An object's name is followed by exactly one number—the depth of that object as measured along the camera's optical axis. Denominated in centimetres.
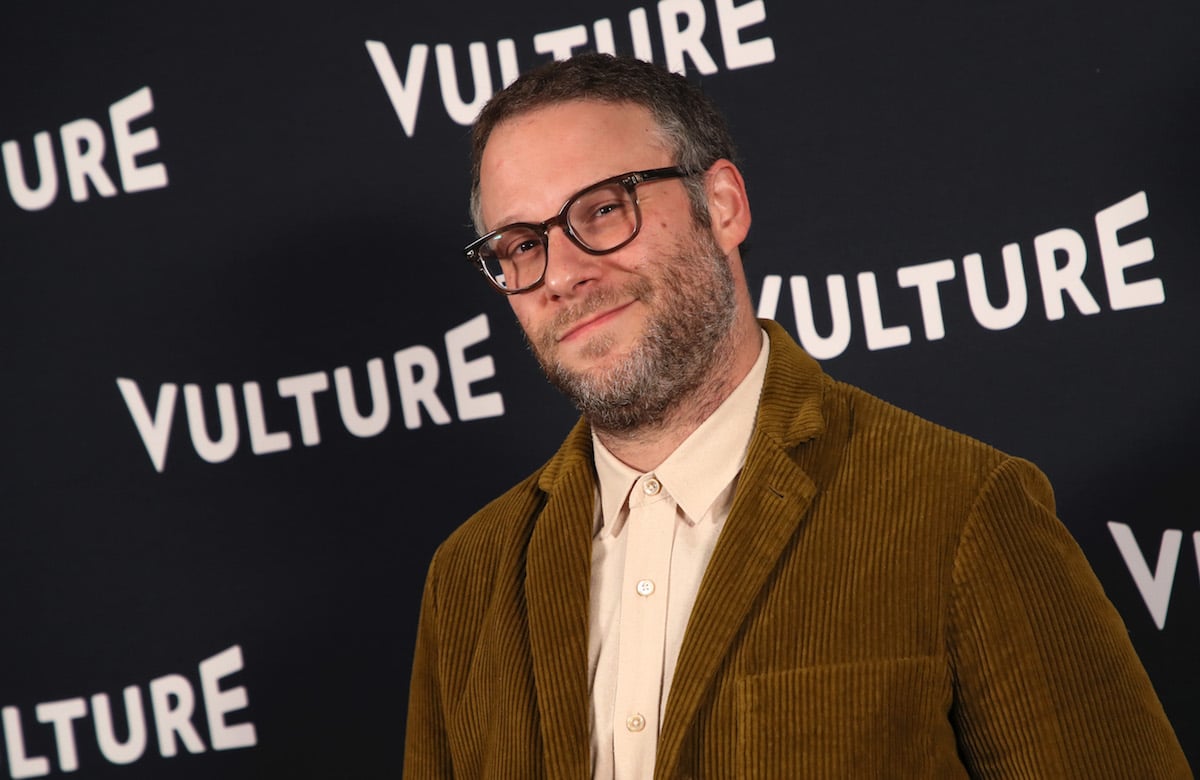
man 212
